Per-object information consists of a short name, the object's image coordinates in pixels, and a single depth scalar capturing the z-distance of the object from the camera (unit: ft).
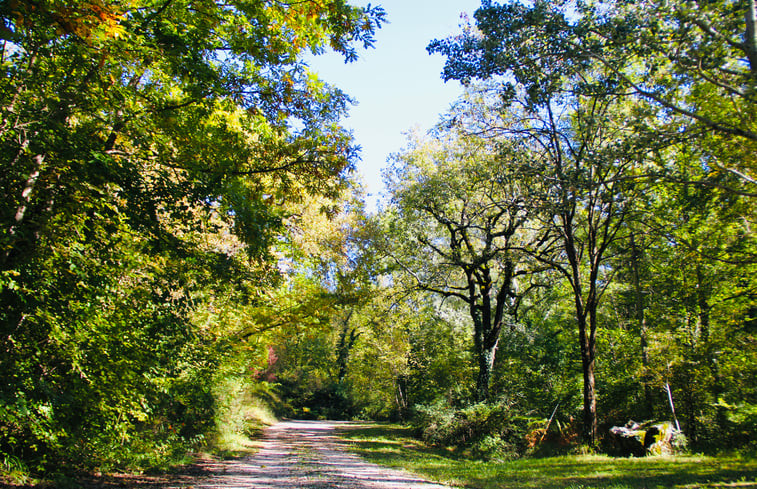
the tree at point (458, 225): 49.16
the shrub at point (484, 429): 43.06
